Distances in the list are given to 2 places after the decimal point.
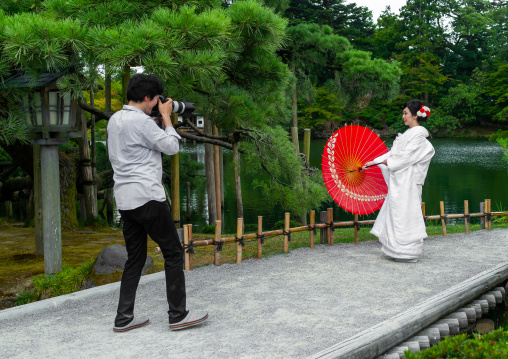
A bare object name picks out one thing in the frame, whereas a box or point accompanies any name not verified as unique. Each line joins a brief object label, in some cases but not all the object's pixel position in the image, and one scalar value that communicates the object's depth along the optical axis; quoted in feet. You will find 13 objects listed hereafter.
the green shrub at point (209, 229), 36.66
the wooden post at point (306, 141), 40.41
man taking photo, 10.11
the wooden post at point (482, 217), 24.27
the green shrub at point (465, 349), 9.16
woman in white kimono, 16.66
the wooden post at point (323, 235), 19.85
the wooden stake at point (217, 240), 15.95
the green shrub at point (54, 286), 16.06
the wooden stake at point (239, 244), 16.72
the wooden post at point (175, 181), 25.84
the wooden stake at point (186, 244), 15.33
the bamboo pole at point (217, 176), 37.56
